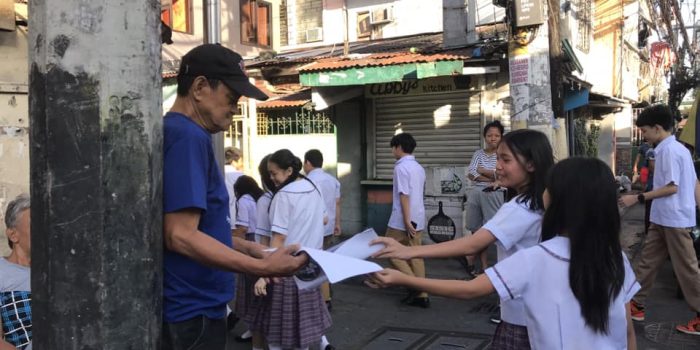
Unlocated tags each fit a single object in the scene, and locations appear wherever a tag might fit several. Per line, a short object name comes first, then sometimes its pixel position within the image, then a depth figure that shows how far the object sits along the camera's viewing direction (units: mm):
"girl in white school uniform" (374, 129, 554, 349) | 2520
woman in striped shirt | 6688
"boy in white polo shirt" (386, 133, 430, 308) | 6586
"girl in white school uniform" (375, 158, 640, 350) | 2037
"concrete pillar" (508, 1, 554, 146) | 5785
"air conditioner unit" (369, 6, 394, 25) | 14367
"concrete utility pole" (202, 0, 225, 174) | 6215
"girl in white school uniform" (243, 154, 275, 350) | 4480
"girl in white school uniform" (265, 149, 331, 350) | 4398
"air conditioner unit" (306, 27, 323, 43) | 15641
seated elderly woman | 2561
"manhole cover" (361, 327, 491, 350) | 5164
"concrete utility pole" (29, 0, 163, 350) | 1485
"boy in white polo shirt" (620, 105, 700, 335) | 5188
